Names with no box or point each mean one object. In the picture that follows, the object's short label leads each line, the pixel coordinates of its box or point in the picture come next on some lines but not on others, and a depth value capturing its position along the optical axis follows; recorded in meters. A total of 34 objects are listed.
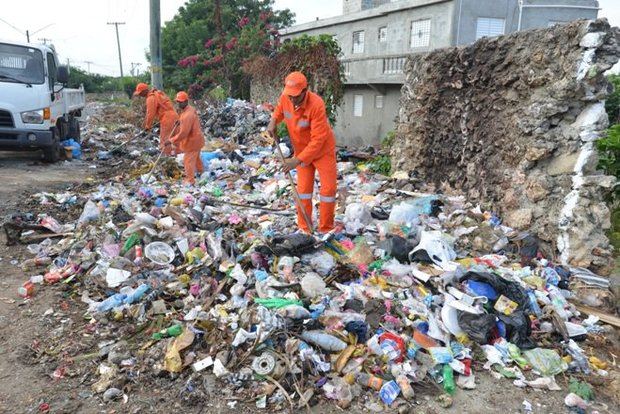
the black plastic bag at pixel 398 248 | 4.30
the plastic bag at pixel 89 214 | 5.43
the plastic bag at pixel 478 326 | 3.28
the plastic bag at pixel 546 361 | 3.11
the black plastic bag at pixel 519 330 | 3.31
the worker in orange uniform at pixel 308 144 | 4.52
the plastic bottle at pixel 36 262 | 4.54
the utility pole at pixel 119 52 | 42.03
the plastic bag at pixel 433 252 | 4.15
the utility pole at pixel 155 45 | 12.30
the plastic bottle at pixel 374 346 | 3.13
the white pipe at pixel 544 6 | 14.72
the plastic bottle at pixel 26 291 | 3.96
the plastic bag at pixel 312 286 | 3.67
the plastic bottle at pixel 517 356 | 3.16
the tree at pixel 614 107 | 10.46
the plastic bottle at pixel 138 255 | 4.30
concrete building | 14.56
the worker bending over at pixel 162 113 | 8.56
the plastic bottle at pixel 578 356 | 3.18
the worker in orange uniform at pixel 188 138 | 7.07
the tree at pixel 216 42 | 17.88
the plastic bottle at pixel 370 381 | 2.89
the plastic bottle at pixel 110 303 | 3.68
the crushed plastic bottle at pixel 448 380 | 2.93
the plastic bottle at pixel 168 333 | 3.32
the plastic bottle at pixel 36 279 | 4.18
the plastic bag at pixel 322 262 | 4.05
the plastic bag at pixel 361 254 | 4.26
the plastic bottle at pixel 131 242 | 4.55
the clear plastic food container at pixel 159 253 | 4.32
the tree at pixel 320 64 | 11.37
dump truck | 7.98
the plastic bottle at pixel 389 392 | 2.80
